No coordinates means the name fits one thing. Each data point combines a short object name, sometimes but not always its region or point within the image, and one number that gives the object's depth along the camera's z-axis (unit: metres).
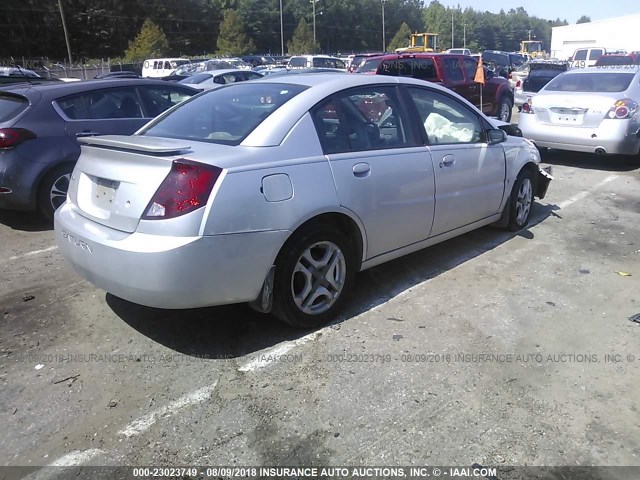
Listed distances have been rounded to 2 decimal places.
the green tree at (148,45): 58.59
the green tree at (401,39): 77.01
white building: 52.12
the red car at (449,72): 11.98
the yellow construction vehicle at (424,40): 48.61
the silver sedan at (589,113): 8.47
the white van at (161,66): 33.57
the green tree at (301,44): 70.94
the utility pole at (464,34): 110.96
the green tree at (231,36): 67.75
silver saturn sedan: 3.06
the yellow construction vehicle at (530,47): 84.28
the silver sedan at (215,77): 16.89
